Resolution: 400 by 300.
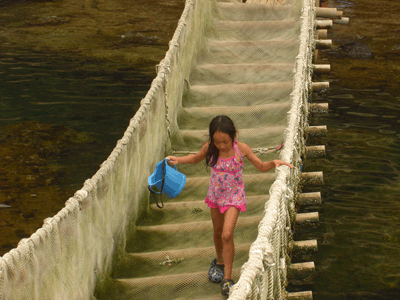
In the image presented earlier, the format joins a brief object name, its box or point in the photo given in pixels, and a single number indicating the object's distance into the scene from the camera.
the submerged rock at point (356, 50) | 14.66
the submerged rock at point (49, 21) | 16.48
